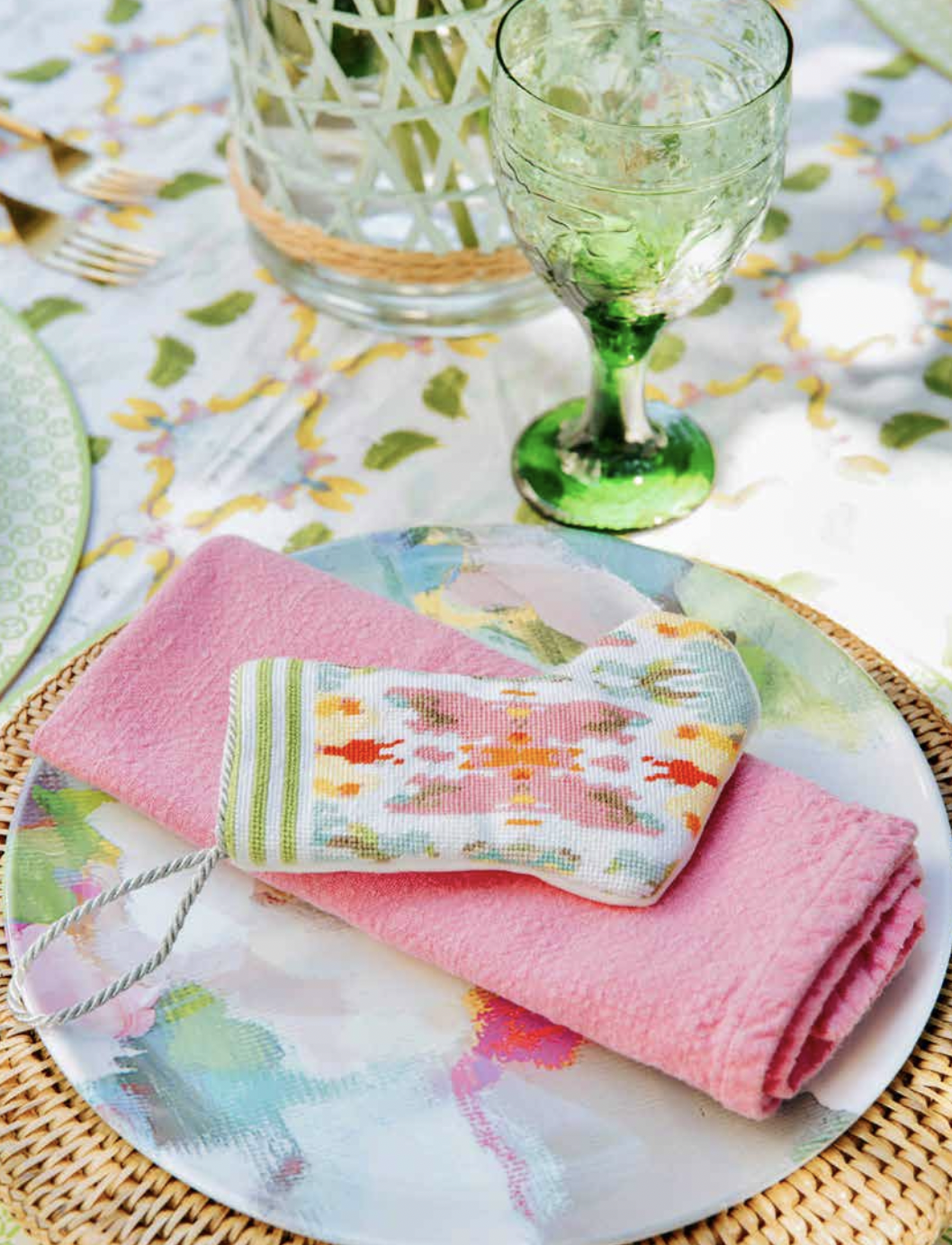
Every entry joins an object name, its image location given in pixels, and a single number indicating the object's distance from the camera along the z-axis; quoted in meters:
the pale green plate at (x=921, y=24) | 0.96
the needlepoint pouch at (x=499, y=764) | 0.47
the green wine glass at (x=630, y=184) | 0.59
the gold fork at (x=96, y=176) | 0.90
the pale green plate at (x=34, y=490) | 0.68
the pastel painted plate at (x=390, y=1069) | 0.44
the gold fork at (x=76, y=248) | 0.86
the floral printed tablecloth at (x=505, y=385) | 0.72
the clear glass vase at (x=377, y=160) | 0.71
